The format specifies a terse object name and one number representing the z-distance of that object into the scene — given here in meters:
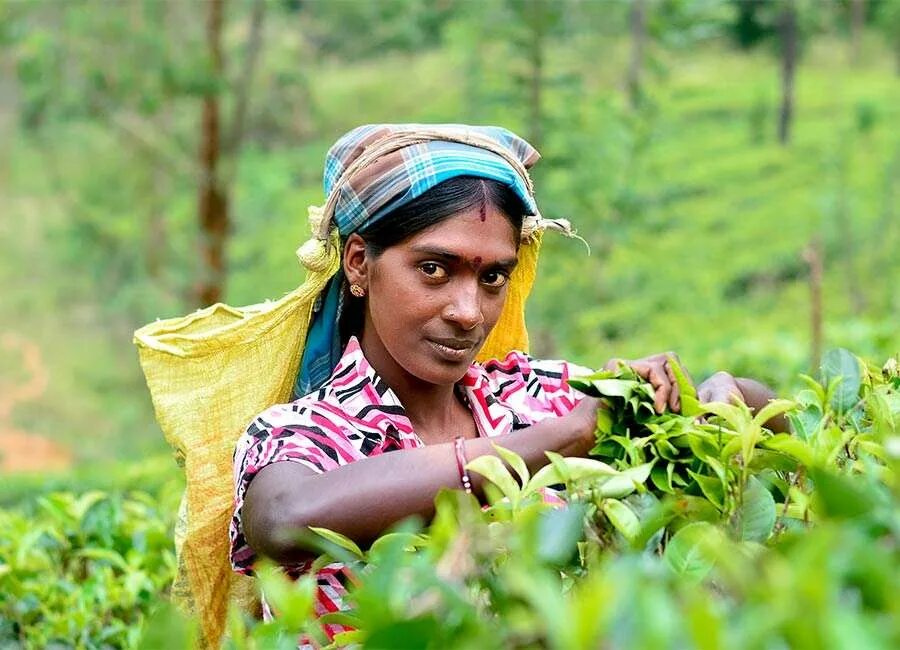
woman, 1.45
